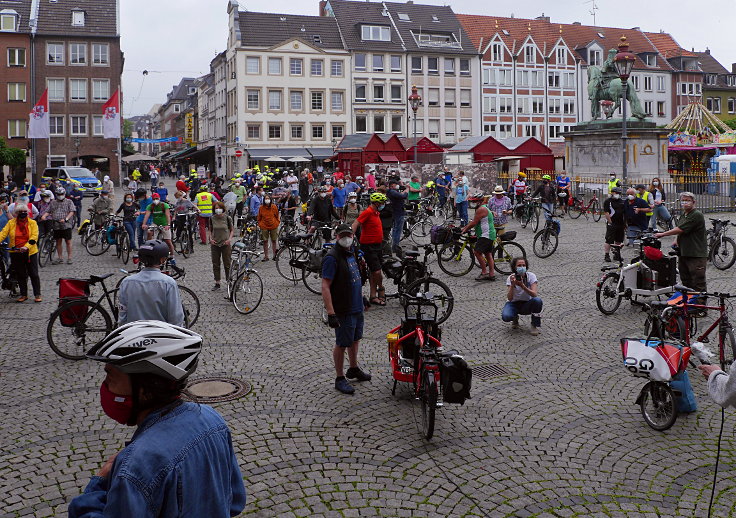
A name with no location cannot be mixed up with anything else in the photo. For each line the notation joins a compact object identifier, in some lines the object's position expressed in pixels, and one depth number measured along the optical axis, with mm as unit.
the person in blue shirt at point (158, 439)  2377
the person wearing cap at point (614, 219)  16531
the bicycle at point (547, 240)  17969
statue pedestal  30828
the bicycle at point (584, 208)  27062
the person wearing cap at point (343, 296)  7883
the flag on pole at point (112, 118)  37031
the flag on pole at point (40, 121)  34906
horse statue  32969
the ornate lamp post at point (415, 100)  35209
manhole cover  7602
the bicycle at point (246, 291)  12086
